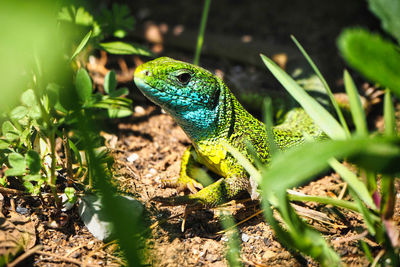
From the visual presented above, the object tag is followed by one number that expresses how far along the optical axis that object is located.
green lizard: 2.82
